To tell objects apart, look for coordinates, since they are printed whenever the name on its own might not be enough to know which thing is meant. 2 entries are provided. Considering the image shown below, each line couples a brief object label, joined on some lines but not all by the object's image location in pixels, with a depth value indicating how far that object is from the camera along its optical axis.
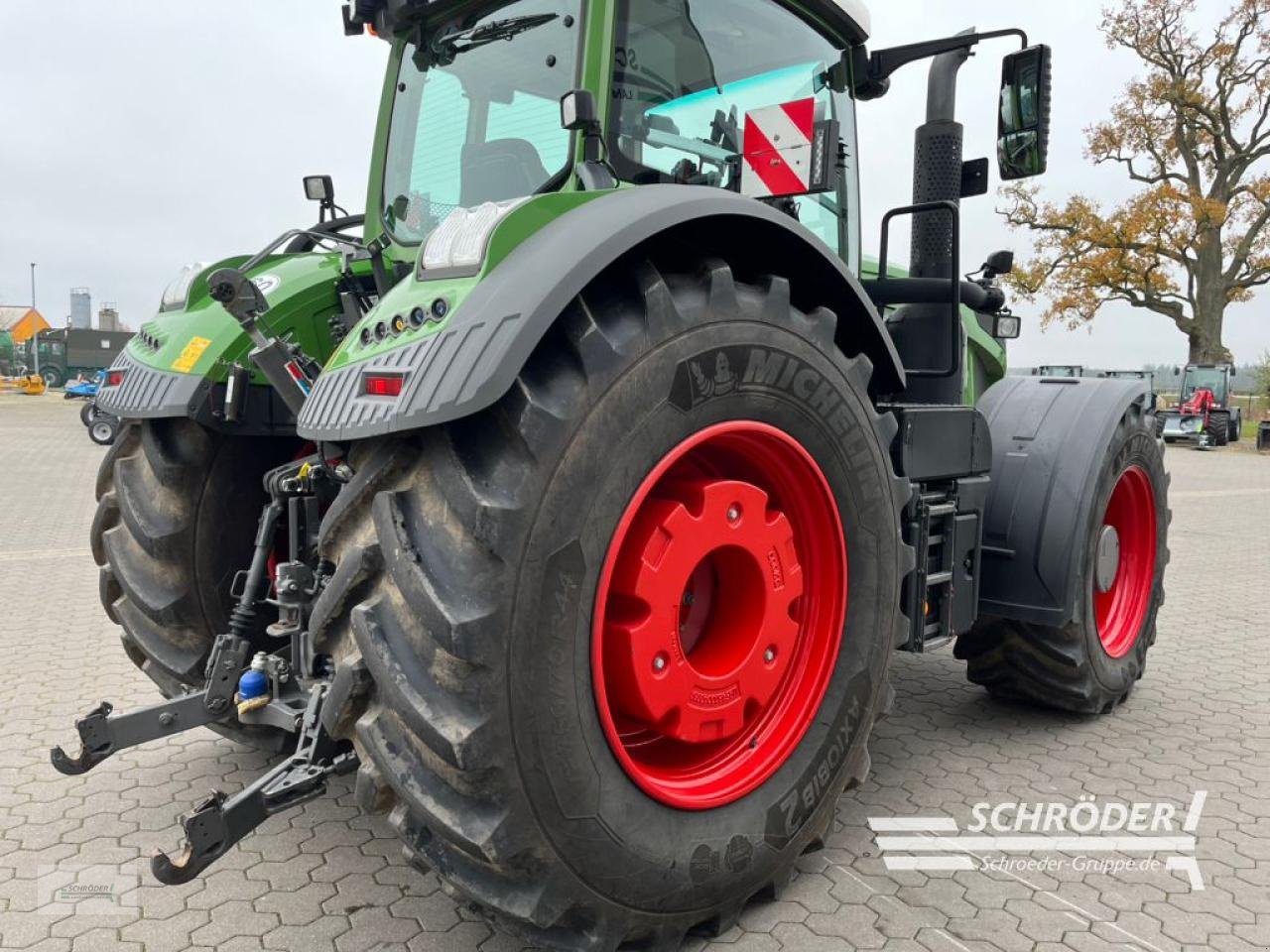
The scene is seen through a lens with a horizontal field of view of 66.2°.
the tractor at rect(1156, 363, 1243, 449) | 25.12
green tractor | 1.88
